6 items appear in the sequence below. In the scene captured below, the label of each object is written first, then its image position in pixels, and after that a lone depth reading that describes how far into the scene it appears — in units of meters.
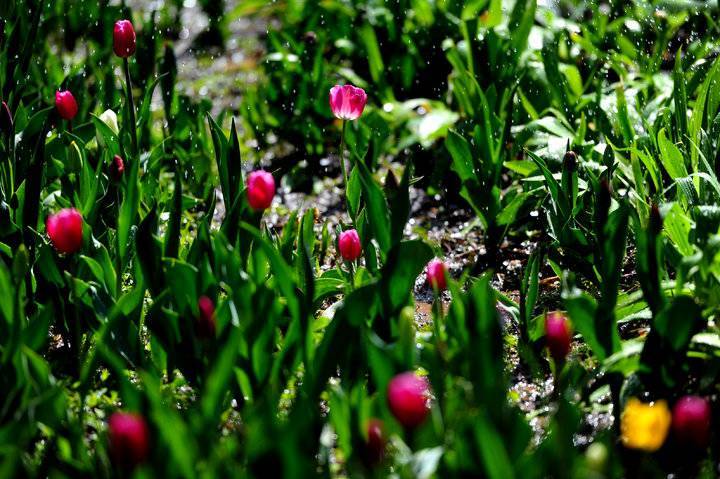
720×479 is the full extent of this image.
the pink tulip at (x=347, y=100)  3.67
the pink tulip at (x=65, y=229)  3.44
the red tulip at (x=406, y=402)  3.12
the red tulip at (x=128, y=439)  3.10
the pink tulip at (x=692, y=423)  3.14
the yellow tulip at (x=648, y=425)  3.12
